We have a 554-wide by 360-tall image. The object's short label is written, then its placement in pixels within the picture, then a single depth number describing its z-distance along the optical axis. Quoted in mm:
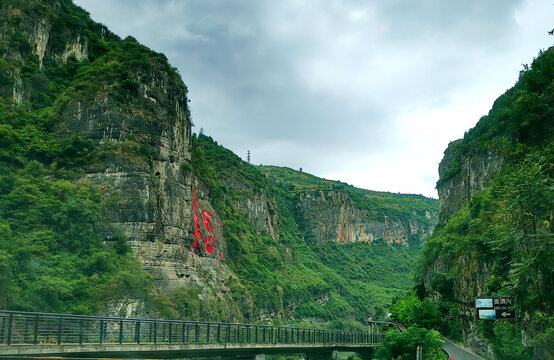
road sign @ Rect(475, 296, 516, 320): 33031
